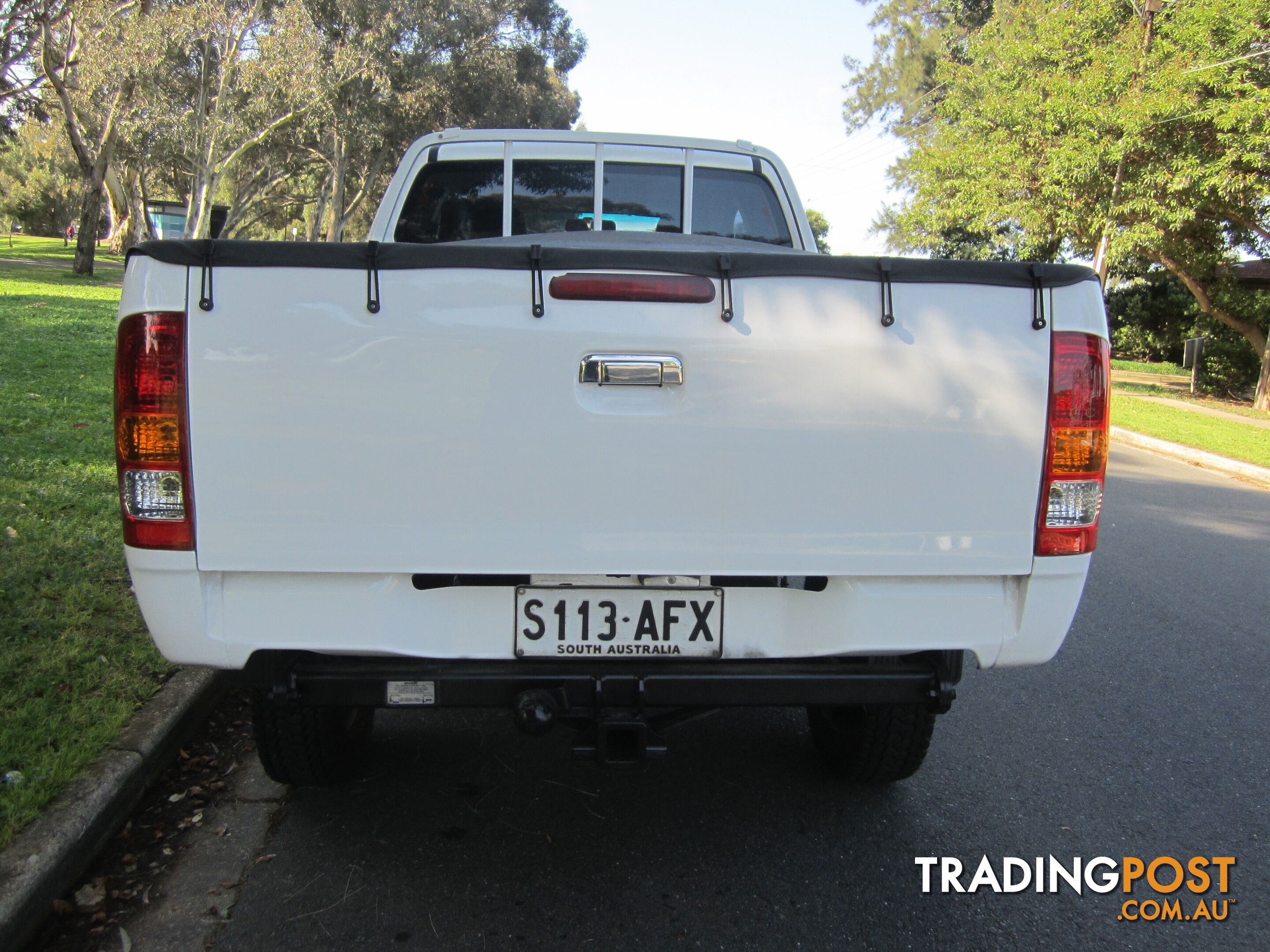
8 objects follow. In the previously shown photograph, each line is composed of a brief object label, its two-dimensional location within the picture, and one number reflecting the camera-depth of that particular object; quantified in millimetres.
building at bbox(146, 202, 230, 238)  41969
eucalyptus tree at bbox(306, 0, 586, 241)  28031
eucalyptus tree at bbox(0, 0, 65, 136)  23797
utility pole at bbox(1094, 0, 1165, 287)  15320
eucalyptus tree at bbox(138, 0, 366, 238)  26594
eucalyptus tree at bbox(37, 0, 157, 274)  25234
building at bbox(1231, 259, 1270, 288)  26362
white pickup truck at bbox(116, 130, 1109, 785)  2205
